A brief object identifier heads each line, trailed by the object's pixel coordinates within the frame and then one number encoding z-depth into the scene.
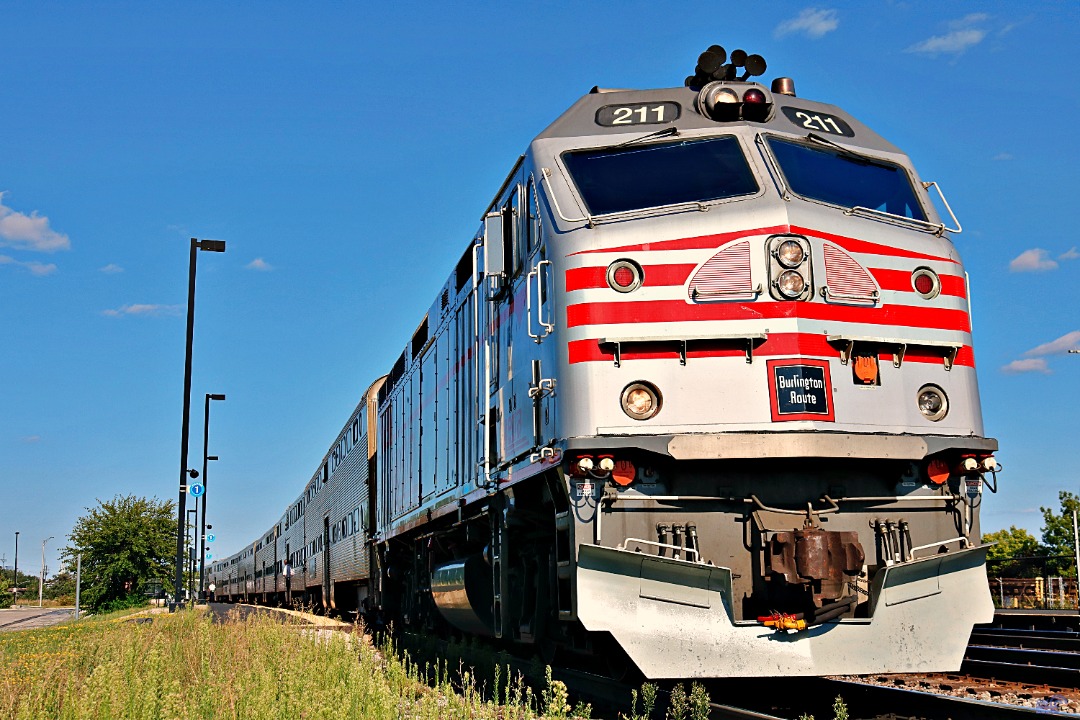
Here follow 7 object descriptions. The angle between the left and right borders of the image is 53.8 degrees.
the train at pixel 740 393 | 6.38
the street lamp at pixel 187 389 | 21.88
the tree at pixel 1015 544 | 49.12
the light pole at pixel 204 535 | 40.56
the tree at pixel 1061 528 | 45.19
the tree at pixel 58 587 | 103.50
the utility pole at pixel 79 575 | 29.47
